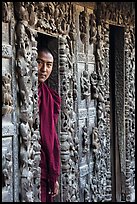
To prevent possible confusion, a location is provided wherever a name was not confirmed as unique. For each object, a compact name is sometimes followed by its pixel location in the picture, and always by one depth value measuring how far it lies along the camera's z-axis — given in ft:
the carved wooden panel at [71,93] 12.53
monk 14.76
